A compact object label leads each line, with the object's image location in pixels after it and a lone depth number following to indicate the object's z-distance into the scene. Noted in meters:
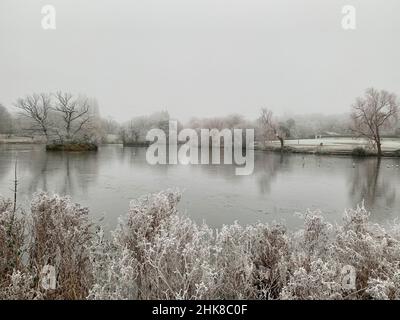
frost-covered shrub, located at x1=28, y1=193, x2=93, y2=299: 3.05
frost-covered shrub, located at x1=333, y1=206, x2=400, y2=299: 2.89
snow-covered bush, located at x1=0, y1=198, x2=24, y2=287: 3.25
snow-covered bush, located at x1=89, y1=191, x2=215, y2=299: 2.71
